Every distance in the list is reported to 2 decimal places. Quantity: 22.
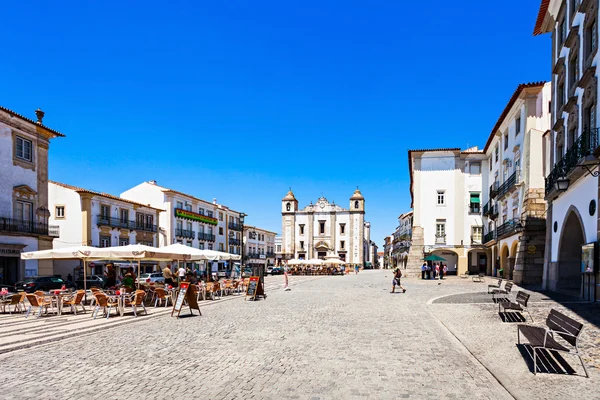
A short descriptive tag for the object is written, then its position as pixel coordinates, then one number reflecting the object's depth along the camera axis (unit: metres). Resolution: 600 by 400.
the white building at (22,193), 25.69
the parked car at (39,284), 22.44
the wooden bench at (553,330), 6.36
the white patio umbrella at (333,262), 55.50
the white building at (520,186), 24.06
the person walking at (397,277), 22.91
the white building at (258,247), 76.62
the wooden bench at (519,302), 11.30
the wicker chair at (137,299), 13.41
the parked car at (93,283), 25.98
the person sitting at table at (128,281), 16.23
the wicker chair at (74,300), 14.16
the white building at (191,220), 52.69
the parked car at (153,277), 31.14
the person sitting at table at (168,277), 17.56
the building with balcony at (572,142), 14.60
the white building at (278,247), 89.25
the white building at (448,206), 41.62
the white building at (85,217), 38.28
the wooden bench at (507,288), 15.33
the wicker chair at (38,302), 13.49
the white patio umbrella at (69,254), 15.82
